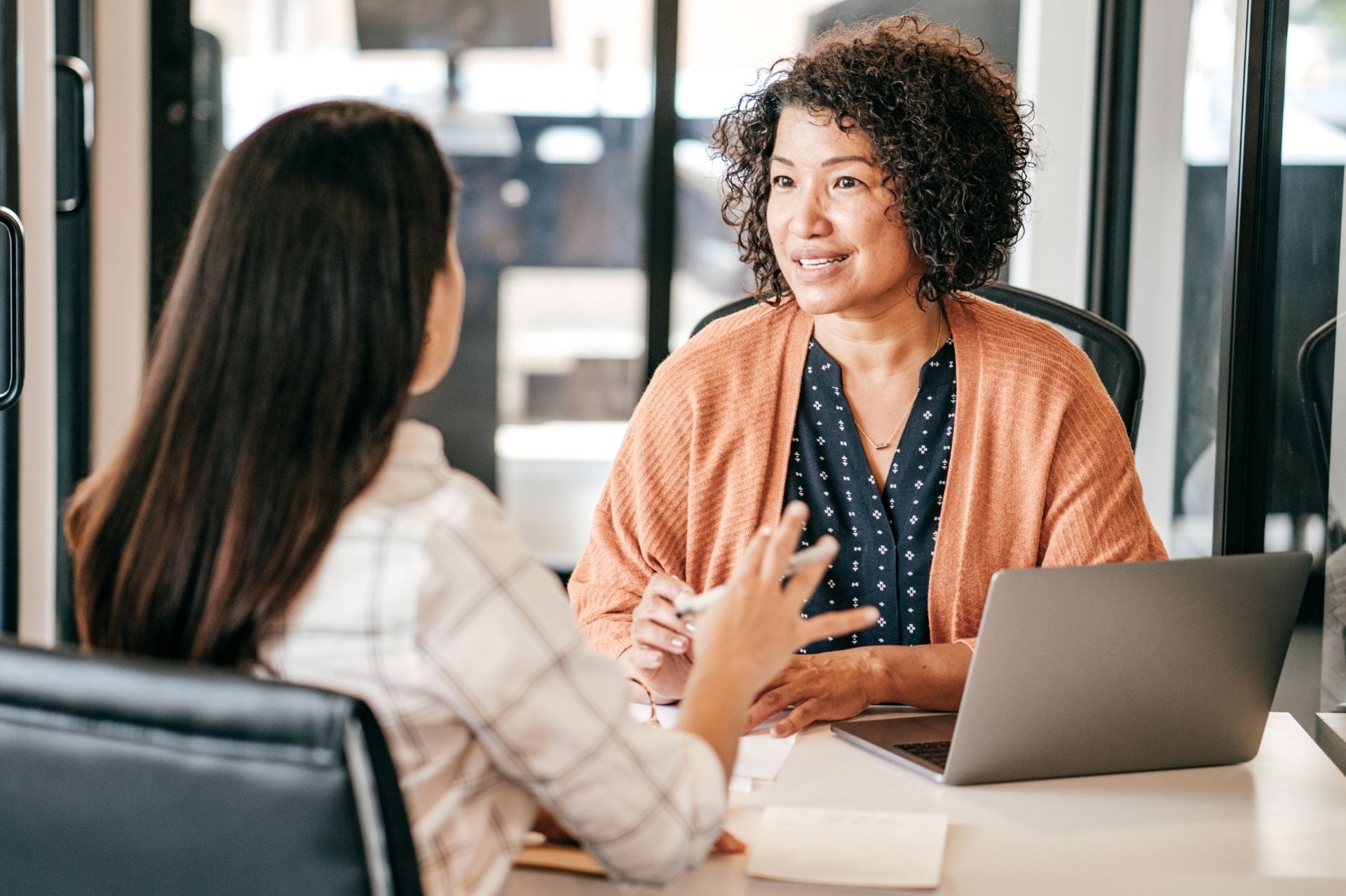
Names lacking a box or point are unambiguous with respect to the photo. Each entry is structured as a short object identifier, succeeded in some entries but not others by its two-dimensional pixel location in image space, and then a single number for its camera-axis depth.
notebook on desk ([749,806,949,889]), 2.57
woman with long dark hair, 2.39
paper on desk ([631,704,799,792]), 2.79
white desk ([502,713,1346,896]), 2.59
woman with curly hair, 3.12
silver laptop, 2.69
